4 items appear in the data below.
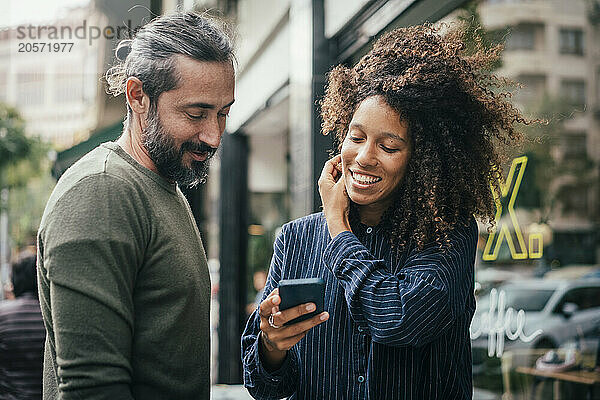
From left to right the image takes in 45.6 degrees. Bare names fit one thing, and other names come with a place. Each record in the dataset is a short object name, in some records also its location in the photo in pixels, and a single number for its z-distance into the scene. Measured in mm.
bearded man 1482
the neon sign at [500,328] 4344
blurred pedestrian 3838
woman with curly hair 1739
